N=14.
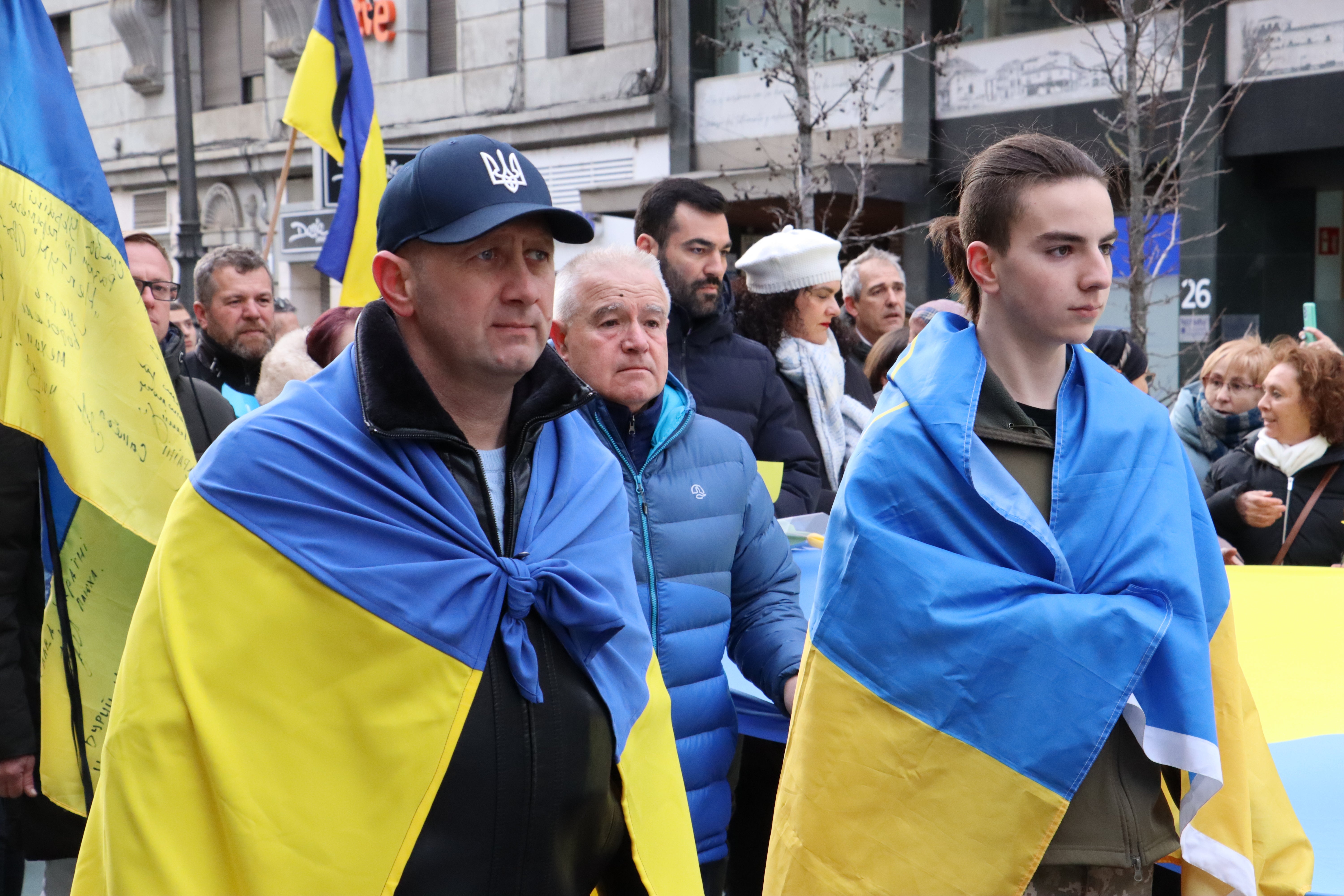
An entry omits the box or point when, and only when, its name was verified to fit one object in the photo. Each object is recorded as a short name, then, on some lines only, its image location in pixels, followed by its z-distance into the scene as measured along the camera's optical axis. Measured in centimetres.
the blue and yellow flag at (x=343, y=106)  764
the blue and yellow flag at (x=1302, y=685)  272
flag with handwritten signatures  329
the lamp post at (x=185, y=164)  1235
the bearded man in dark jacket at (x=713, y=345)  476
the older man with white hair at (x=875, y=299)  702
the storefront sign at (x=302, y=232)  1115
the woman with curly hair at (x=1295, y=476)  553
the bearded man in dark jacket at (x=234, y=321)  639
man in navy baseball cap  209
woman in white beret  544
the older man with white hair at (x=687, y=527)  305
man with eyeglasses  443
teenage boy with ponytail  230
